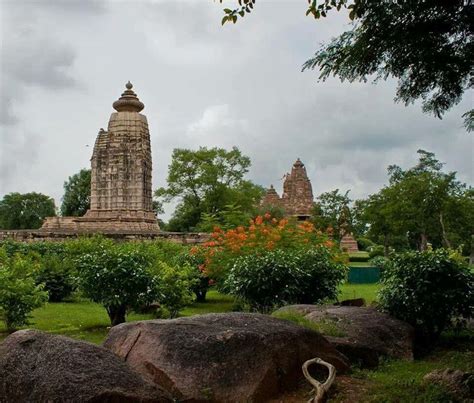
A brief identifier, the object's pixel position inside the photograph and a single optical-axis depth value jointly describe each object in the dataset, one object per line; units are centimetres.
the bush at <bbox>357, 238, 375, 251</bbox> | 5403
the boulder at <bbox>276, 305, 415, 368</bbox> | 663
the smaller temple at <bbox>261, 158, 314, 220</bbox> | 4638
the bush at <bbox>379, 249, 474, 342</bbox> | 788
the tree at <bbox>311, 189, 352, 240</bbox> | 3509
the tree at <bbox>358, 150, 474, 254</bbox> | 3203
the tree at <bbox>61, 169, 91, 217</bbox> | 5222
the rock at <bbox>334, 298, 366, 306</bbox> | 1038
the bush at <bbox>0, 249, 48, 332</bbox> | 902
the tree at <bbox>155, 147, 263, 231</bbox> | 4234
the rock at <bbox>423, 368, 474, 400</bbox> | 505
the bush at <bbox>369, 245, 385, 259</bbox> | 3800
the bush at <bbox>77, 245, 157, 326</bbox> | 968
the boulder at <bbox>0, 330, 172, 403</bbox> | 443
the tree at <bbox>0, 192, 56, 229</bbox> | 5738
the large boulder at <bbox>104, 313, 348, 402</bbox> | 509
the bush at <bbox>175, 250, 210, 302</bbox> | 1438
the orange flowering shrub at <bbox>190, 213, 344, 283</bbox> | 1200
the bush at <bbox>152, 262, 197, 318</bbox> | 1003
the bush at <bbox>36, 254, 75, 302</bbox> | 1445
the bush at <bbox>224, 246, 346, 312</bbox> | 1008
